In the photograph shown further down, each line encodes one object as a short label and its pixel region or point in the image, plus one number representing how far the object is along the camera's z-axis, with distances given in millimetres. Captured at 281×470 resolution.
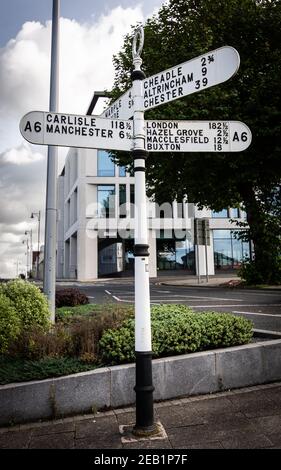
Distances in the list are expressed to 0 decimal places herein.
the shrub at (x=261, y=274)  22375
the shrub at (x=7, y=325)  5031
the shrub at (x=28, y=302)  5984
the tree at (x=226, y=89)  17109
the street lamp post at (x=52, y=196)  7207
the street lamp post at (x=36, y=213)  59281
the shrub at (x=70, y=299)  10617
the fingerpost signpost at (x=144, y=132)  3725
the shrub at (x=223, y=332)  5306
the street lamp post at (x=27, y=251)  81650
